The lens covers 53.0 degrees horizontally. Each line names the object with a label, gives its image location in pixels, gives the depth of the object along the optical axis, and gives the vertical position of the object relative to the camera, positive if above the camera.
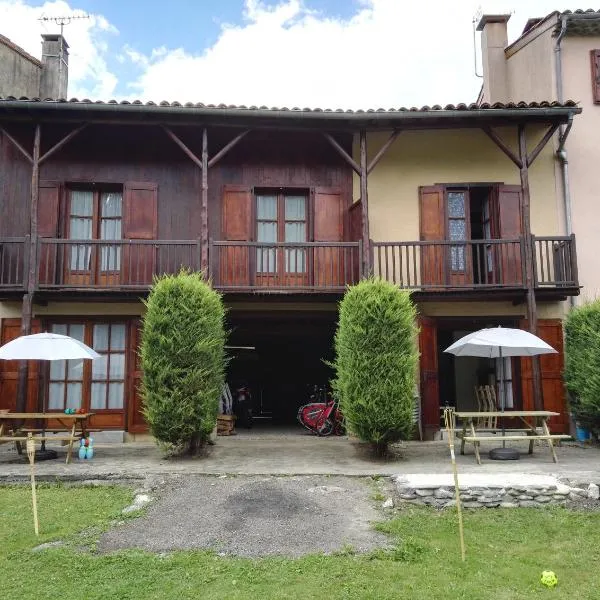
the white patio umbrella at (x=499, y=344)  7.82 +0.45
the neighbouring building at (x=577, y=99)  10.77 +5.07
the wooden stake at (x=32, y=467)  5.05 -0.72
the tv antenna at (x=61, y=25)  13.66 +8.15
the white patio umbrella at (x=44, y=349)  7.55 +0.42
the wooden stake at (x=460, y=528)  4.57 -1.16
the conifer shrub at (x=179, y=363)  7.74 +0.23
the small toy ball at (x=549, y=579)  4.16 -1.39
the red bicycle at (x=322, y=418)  11.14 -0.71
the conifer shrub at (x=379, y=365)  7.66 +0.18
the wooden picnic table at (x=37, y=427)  7.66 -0.67
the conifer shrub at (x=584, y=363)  8.94 +0.22
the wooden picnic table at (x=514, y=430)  7.45 -0.73
